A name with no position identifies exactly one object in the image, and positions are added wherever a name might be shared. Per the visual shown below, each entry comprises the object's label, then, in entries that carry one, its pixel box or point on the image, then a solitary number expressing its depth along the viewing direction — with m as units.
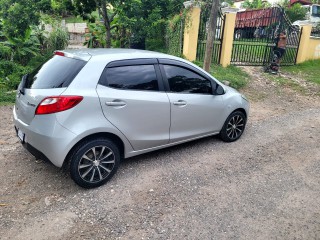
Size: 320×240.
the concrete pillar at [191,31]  10.12
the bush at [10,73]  7.81
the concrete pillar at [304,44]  12.95
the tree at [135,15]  8.62
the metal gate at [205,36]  10.44
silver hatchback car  3.38
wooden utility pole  7.34
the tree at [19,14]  8.83
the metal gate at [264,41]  11.67
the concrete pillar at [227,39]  10.78
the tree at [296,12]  24.27
